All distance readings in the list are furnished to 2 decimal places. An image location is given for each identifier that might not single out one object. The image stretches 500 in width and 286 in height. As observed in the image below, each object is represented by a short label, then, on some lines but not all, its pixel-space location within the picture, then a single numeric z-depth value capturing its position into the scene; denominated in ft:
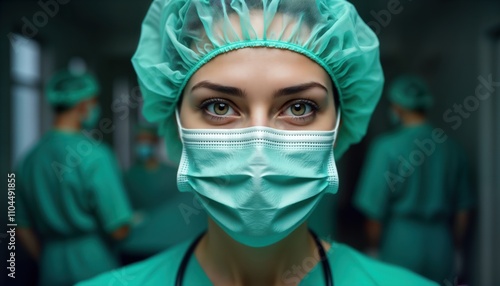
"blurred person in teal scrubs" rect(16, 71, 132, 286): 7.34
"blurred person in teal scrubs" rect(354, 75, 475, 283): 8.40
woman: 3.10
